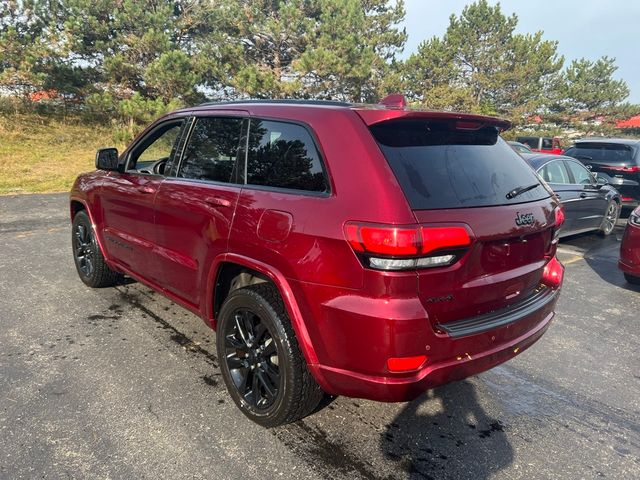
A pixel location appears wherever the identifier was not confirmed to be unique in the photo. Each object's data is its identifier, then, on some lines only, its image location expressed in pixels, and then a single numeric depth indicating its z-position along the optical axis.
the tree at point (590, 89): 36.69
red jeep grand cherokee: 2.09
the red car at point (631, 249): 5.21
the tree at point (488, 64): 32.66
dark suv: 9.62
